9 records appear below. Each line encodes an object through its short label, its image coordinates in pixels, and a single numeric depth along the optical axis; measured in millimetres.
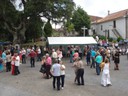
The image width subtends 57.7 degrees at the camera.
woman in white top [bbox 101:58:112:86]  6878
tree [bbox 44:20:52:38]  27779
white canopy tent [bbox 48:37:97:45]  14598
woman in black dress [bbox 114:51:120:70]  9662
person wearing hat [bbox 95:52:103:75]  8569
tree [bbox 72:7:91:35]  28257
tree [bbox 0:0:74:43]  16851
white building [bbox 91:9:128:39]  25522
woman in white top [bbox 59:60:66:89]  6429
